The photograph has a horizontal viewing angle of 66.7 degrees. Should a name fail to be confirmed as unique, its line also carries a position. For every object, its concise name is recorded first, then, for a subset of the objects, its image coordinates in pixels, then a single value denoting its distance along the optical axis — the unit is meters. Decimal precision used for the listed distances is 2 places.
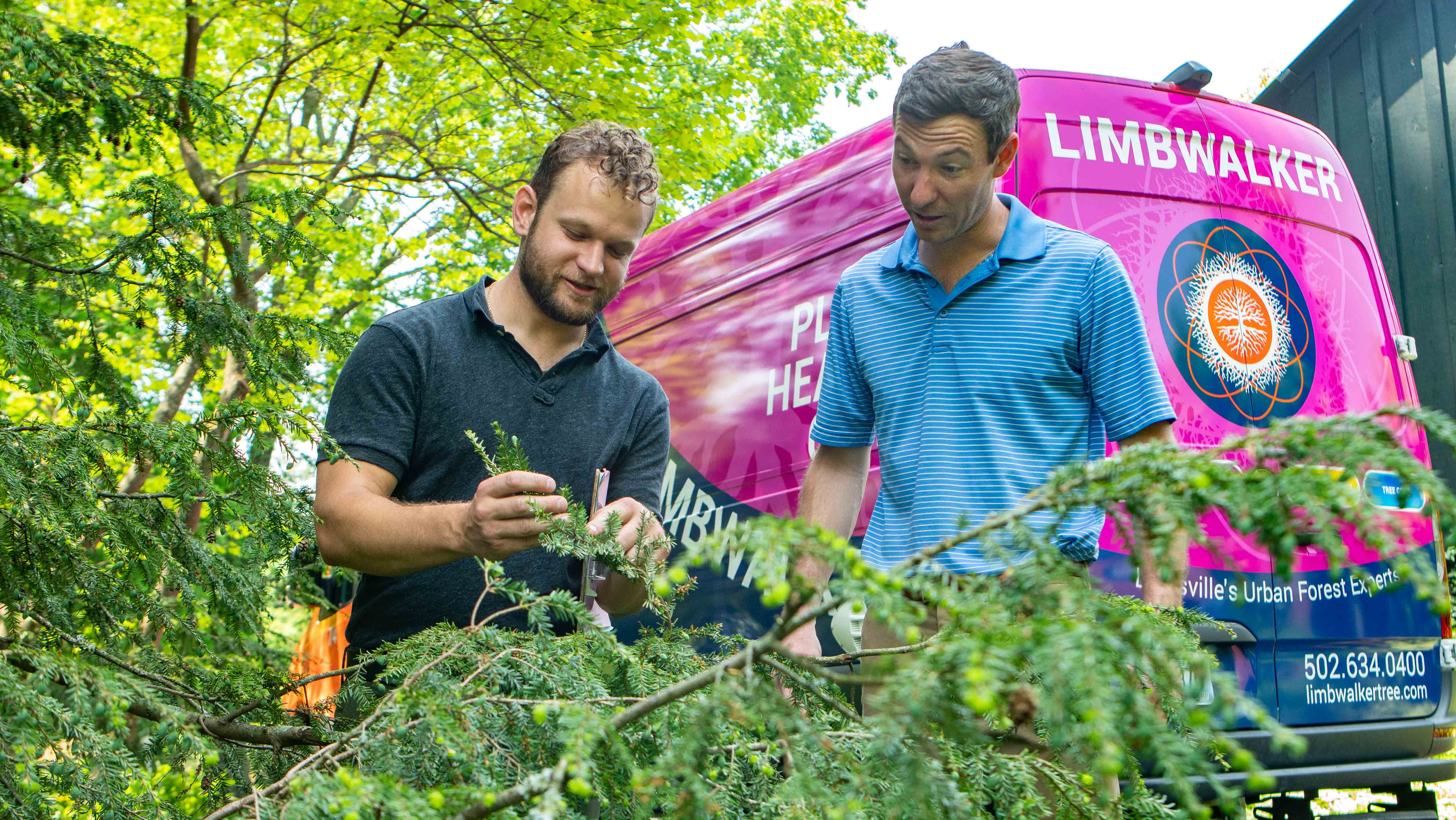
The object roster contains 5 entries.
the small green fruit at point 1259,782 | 0.72
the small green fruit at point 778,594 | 0.84
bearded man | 2.04
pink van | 3.24
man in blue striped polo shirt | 2.24
